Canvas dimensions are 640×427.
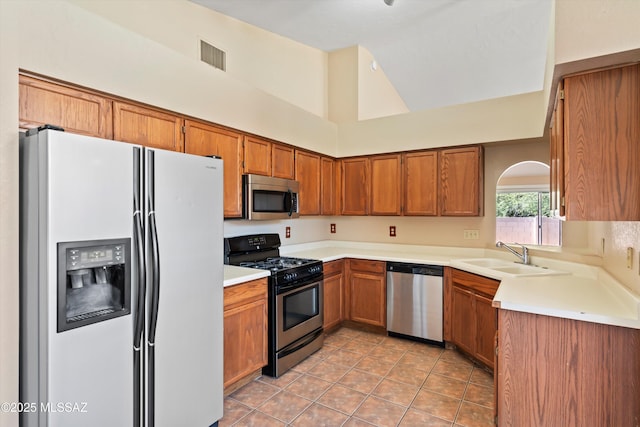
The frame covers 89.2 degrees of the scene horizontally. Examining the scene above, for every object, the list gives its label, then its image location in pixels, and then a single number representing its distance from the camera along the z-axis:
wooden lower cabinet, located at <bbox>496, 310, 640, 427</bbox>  1.55
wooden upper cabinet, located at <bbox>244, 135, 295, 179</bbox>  2.99
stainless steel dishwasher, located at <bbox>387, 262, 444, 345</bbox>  3.31
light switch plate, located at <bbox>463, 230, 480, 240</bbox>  3.66
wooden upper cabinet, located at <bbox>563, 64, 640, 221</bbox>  1.53
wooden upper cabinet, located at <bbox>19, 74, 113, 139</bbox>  1.66
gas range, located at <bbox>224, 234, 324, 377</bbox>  2.70
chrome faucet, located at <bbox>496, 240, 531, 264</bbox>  3.08
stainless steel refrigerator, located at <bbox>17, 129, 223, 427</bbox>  1.35
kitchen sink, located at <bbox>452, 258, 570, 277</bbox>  2.65
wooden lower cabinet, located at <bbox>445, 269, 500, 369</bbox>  2.74
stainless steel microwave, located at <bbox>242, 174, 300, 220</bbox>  2.89
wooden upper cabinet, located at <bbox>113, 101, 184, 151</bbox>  2.04
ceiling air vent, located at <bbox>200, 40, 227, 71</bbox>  3.00
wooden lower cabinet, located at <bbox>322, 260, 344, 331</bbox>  3.55
